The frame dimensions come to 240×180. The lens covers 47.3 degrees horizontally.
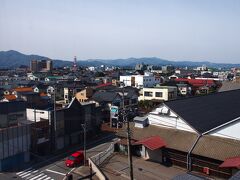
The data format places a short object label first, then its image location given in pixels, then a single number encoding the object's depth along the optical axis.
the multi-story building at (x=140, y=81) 76.75
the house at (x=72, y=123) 28.77
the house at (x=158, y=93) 54.25
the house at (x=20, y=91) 53.34
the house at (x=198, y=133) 18.41
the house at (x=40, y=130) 26.56
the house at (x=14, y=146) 23.09
